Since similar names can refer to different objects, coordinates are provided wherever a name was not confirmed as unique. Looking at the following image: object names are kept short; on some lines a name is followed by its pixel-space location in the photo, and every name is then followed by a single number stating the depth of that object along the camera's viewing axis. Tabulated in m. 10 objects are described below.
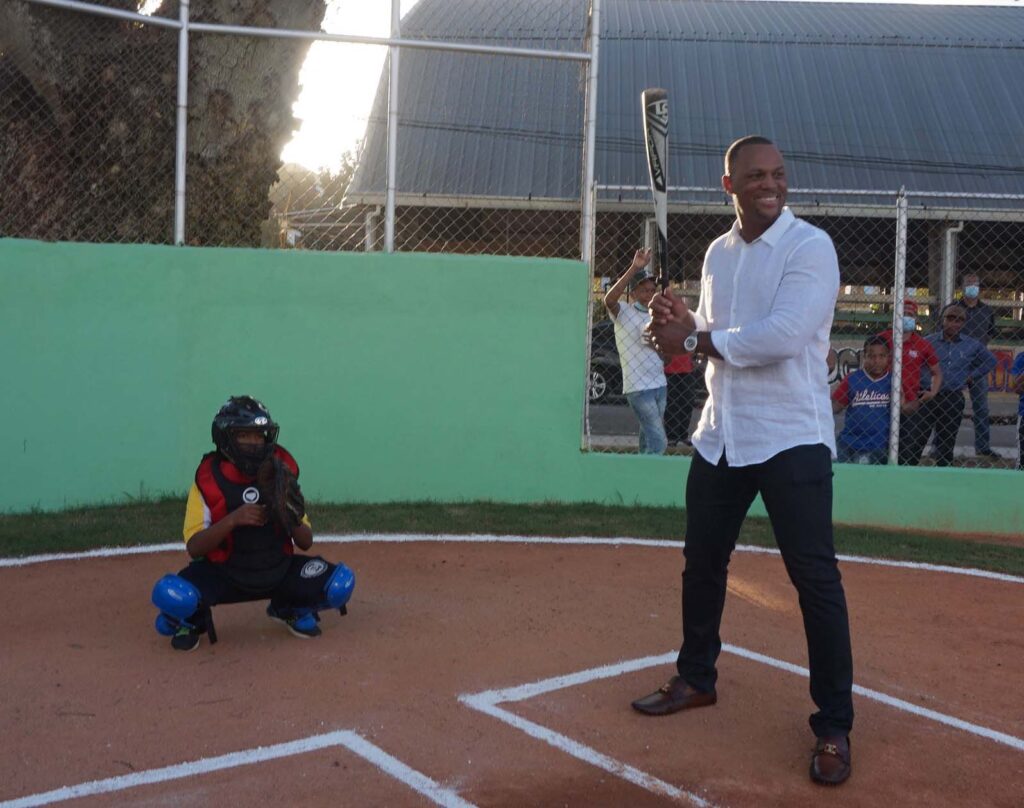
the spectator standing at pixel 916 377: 9.82
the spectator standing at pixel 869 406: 9.53
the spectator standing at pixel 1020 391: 10.59
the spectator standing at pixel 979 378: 10.88
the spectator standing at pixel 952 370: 10.31
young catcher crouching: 5.25
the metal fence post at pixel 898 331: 9.39
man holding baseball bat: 4.04
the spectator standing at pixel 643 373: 9.86
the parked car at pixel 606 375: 12.48
